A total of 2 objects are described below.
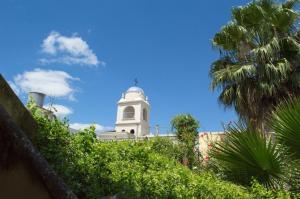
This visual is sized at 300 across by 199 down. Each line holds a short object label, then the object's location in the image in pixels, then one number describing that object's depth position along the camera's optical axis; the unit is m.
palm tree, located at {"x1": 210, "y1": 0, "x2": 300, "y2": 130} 13.22
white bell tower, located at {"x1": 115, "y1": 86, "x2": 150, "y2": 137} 53.78
